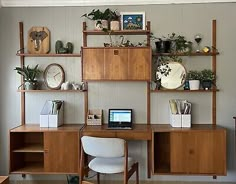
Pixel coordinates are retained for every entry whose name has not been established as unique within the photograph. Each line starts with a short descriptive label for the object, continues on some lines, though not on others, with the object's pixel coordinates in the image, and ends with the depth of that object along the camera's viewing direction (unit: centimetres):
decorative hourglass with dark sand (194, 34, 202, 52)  277
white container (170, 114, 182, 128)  266
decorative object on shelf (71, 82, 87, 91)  283
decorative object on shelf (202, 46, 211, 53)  274
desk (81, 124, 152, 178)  254
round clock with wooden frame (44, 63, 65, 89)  289
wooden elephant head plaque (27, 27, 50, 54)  287
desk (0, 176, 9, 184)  177
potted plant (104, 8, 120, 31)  277
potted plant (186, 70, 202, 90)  273
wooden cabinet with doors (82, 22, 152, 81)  267
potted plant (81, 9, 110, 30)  275
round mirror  282
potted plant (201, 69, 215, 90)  273
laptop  274
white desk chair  224
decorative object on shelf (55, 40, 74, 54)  282
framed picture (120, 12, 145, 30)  283
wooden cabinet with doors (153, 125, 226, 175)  251
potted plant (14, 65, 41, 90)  281
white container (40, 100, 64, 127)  272
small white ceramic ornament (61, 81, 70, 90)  282
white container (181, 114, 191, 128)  265
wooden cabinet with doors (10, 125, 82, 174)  257
